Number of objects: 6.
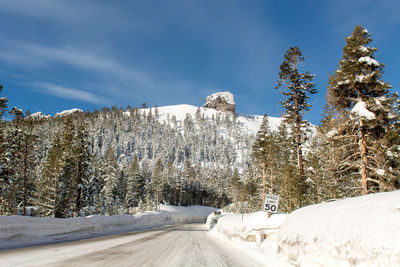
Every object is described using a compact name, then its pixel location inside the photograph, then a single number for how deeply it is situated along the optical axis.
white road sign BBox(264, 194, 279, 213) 11.29
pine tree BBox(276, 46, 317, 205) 22.11
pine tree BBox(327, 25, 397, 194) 12.97
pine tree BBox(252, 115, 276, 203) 34.44
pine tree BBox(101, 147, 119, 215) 57.59
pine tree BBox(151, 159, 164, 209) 78.24
